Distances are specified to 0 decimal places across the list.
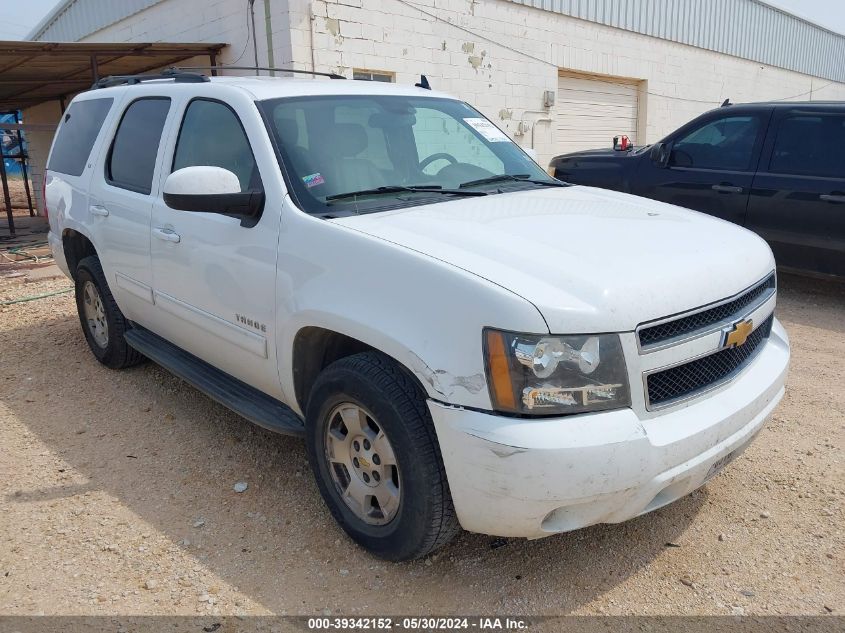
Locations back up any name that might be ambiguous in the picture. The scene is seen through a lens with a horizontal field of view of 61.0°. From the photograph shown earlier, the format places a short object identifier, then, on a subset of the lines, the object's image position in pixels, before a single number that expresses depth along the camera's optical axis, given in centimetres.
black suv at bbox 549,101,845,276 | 635
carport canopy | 955
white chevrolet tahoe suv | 230
